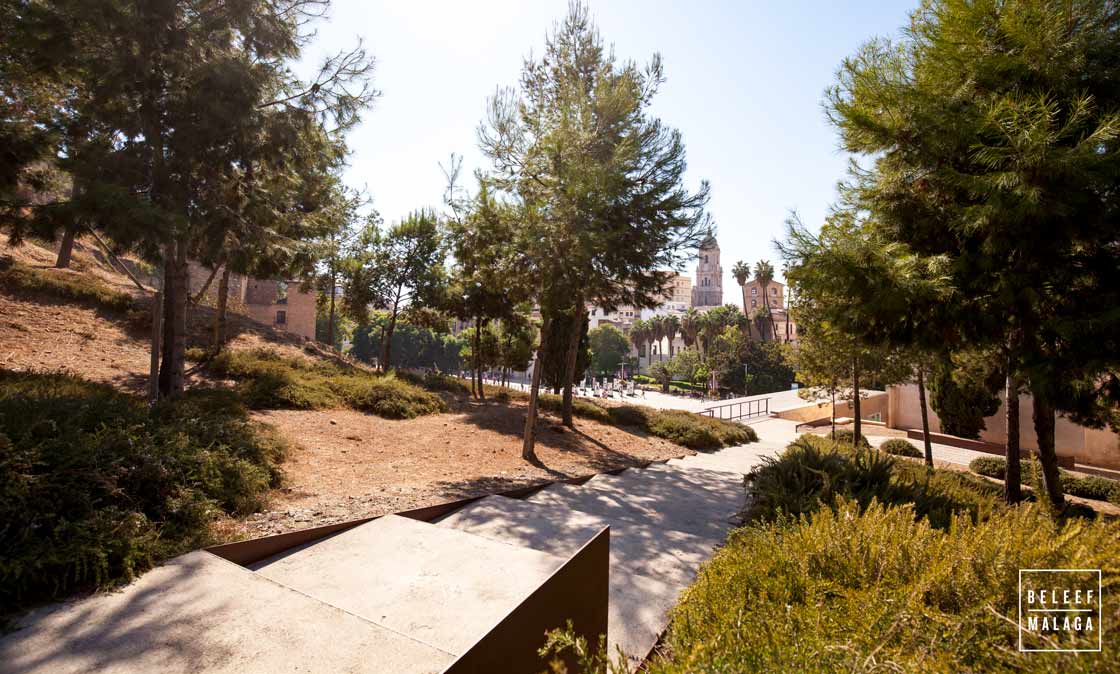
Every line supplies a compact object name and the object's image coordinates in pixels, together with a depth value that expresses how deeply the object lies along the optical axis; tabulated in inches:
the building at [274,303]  1590.8
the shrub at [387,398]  494.6
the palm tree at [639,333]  3139.8
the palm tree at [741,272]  3058.6
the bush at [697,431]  588.7
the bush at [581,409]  670.5
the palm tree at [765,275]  2736.2
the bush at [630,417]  657.6
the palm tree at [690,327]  2800.2
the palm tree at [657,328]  3041.3
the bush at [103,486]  124.1
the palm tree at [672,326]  2987.2
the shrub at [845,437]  662.3
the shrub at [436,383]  769.6
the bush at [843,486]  189.0
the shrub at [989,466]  594.2
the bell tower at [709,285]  5580.7
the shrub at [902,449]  710.5
